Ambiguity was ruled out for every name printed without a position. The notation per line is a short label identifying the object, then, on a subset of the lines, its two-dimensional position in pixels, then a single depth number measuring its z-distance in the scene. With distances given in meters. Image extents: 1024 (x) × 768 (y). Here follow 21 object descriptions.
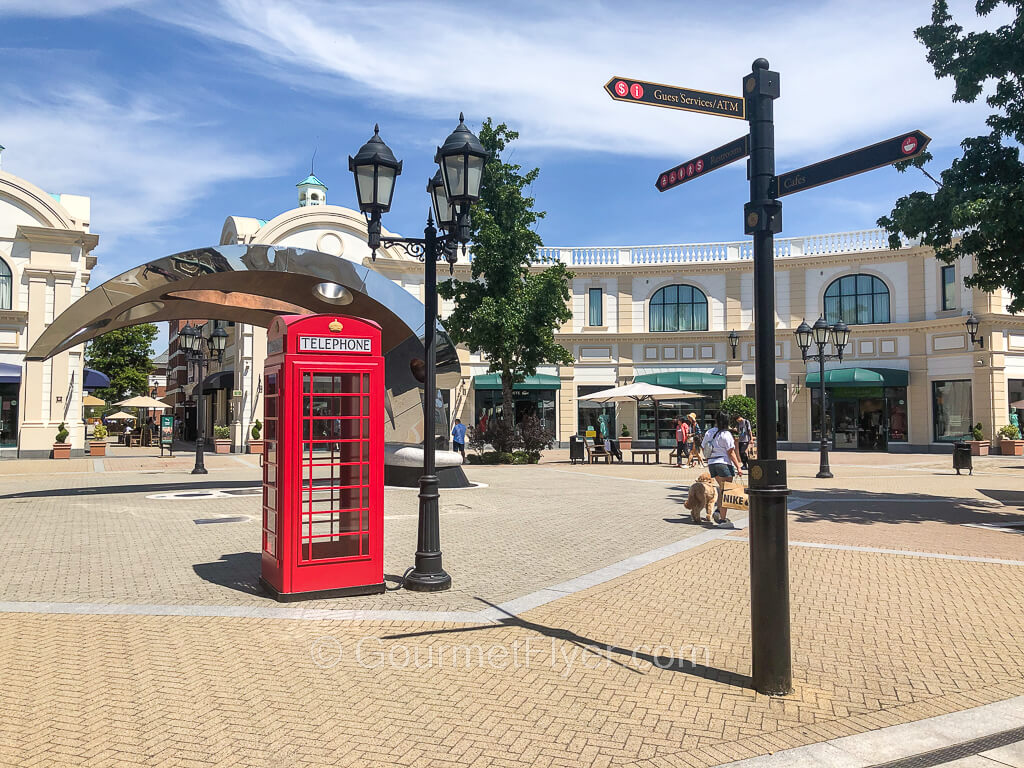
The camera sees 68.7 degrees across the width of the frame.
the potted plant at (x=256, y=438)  33.38
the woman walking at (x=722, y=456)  11.82
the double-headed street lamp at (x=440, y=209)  7.46
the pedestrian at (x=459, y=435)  25.12
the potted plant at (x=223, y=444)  34.09
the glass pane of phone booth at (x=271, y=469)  7.17
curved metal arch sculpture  12.99
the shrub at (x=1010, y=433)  29.67
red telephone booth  6.86
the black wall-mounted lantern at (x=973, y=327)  28.06
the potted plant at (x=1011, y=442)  29.47
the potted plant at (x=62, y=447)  27.62
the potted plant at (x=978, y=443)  29.23
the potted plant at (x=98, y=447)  30.16
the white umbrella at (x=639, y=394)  25.67
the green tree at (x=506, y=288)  25.67
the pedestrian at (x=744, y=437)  21.00
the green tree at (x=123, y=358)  48.72
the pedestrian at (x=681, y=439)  24.52
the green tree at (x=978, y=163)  12.74
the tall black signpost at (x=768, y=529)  4.71
